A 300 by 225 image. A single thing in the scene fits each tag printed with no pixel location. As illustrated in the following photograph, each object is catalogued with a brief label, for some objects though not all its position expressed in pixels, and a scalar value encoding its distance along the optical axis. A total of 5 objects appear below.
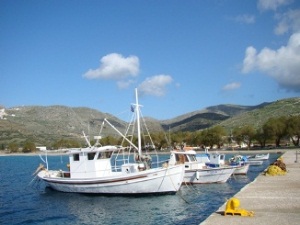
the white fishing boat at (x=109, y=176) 31.47
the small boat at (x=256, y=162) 65.56
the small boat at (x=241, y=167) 47.22
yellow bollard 16.25
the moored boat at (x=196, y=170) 39.06
